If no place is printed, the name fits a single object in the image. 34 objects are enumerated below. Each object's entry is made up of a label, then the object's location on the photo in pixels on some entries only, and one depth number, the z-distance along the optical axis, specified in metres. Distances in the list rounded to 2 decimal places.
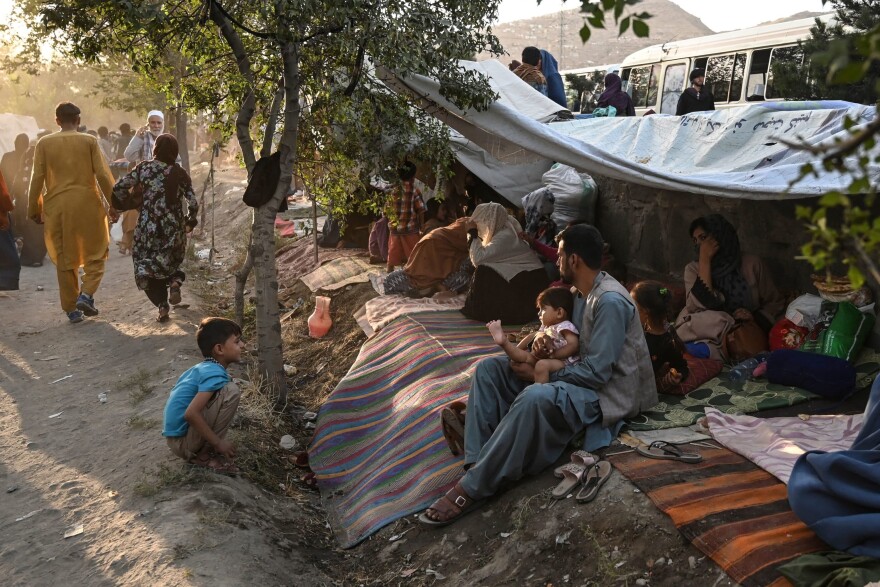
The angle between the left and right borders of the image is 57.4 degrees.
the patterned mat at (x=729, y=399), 4.24
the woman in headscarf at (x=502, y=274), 6.61
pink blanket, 3.67
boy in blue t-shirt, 4.18
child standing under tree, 8.47
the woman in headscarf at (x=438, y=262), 7.56
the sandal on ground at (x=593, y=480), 3.60
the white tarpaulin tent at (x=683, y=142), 4.55
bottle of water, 4.81
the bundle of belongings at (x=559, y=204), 7.33
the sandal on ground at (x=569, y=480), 3.70
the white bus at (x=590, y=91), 15.56
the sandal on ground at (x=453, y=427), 4.35
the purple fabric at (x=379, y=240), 9.30
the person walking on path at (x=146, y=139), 9.95
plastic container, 7.82
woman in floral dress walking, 7.21
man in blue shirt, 3.84
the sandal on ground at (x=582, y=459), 3.79
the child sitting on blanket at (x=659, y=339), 4.68
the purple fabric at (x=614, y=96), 10.62
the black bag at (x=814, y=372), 4.36
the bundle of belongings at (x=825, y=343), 4.39
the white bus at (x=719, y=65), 10.95
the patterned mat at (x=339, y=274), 8.63
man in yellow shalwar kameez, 7.40
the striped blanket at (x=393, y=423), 4.45
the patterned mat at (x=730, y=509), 2.88
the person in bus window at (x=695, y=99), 10.01
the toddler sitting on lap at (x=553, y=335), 4.02
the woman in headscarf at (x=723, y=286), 5.31
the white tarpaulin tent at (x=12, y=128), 21.78
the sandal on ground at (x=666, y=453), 3.72
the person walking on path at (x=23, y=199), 11.25
